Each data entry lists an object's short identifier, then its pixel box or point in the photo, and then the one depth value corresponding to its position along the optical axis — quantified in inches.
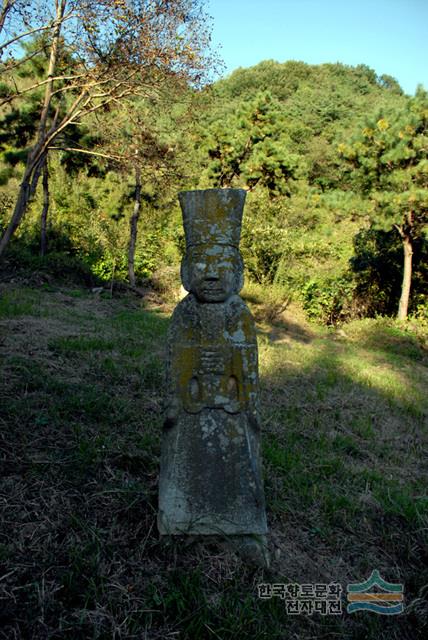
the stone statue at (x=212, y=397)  88.8
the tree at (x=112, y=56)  195.0
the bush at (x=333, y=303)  450.3
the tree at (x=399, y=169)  382.0
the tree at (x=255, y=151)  601.6
